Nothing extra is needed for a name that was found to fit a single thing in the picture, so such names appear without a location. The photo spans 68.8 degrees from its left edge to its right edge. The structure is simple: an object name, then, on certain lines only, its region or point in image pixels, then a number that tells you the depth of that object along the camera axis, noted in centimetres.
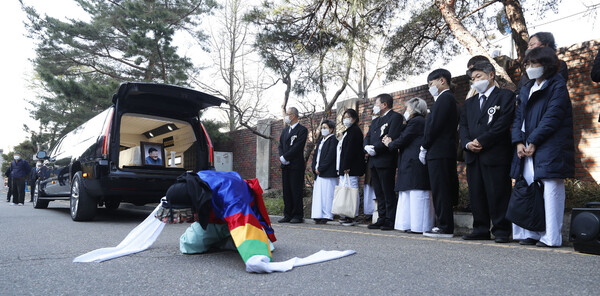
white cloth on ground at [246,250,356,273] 286
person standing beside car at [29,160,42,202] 1382
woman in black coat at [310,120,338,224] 702
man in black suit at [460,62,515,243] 454
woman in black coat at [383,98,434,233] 546
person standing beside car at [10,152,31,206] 1356
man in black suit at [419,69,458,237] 504
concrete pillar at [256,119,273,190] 1557
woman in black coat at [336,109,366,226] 666
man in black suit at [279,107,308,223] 715
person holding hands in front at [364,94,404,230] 609
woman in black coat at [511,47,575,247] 401
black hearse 629
